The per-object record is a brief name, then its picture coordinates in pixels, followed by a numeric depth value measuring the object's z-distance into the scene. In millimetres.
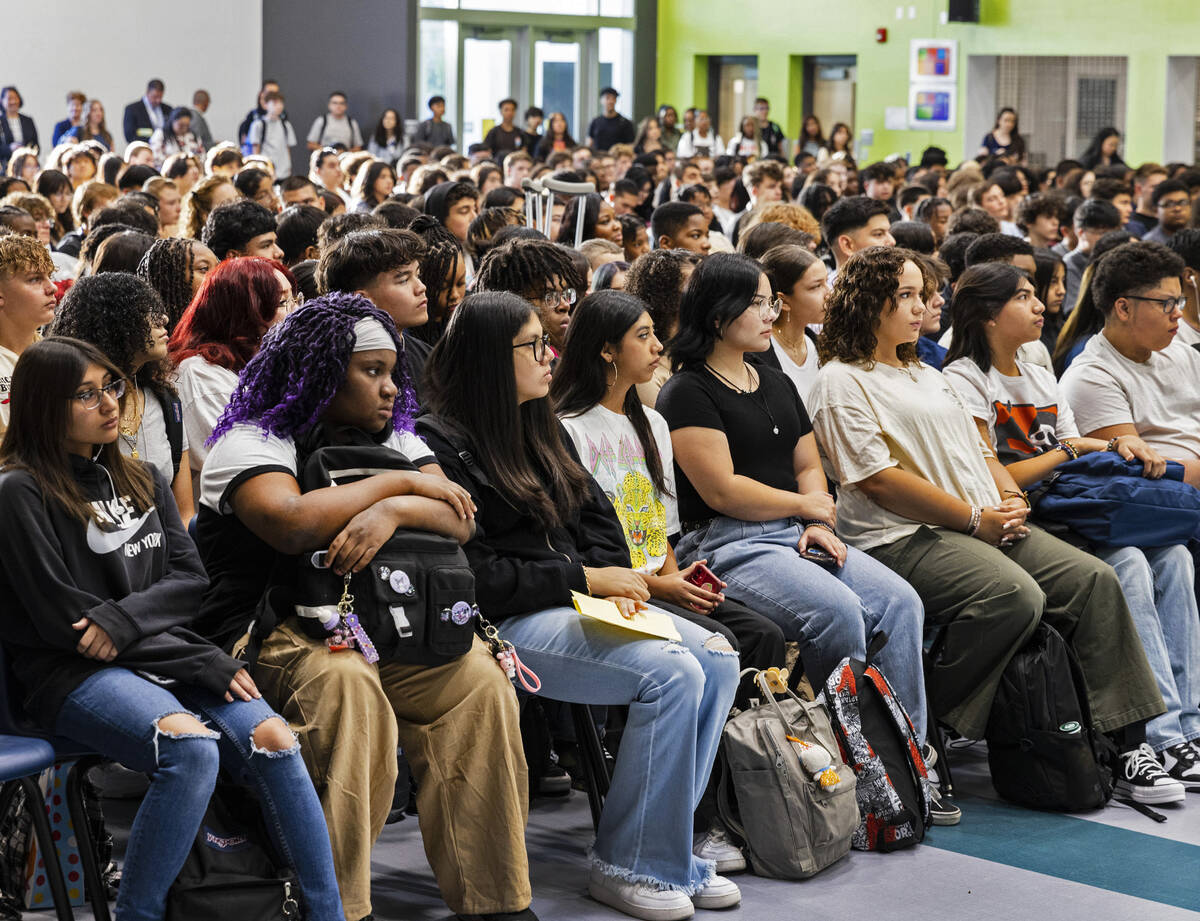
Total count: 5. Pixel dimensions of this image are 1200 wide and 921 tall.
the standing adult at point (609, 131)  19938
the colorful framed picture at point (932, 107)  20828
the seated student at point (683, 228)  6914
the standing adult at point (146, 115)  18312
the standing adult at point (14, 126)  17484
